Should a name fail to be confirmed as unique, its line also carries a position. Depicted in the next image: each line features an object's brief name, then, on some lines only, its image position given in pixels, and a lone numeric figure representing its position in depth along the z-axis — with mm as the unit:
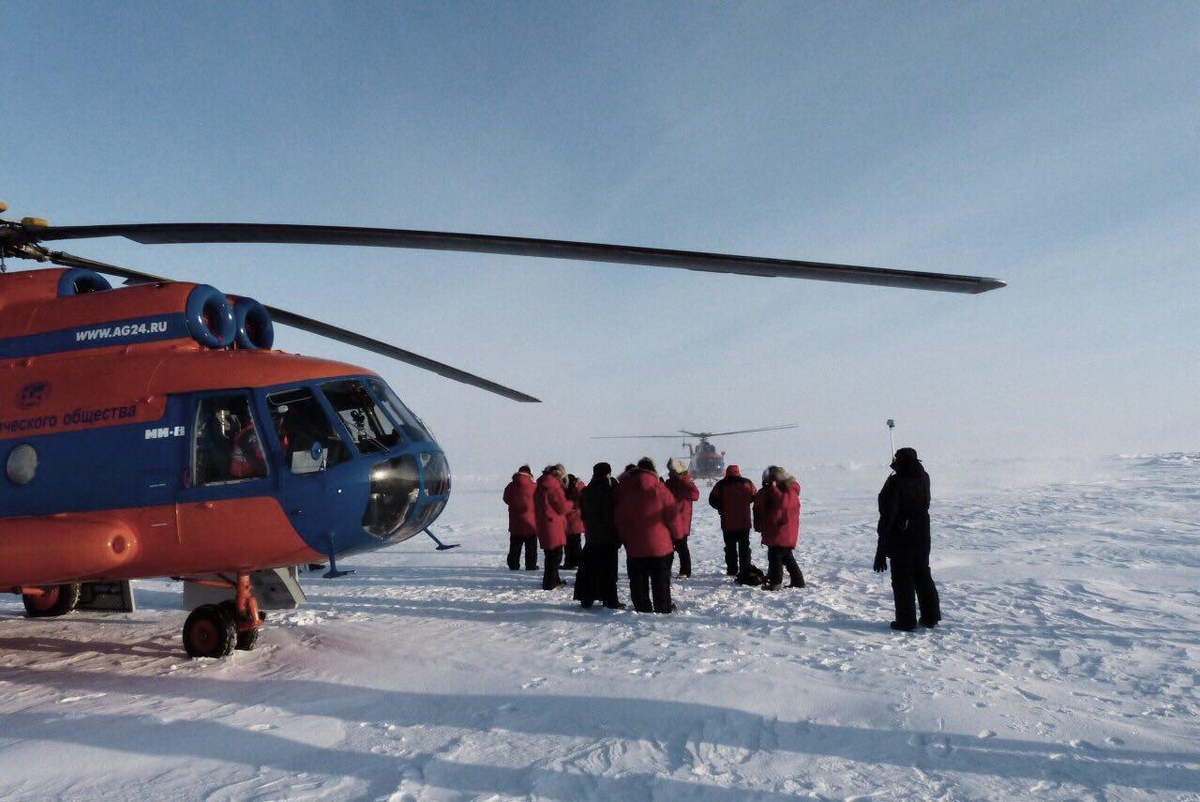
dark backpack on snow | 8766
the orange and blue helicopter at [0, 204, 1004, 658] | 5551
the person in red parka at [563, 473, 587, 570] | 10619
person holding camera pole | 6207
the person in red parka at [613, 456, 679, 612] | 7246
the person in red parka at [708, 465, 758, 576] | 9023
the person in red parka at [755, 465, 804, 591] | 8227
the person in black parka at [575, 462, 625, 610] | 7730
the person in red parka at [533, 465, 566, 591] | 9094
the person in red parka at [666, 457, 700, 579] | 8930
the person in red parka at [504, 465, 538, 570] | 10766
